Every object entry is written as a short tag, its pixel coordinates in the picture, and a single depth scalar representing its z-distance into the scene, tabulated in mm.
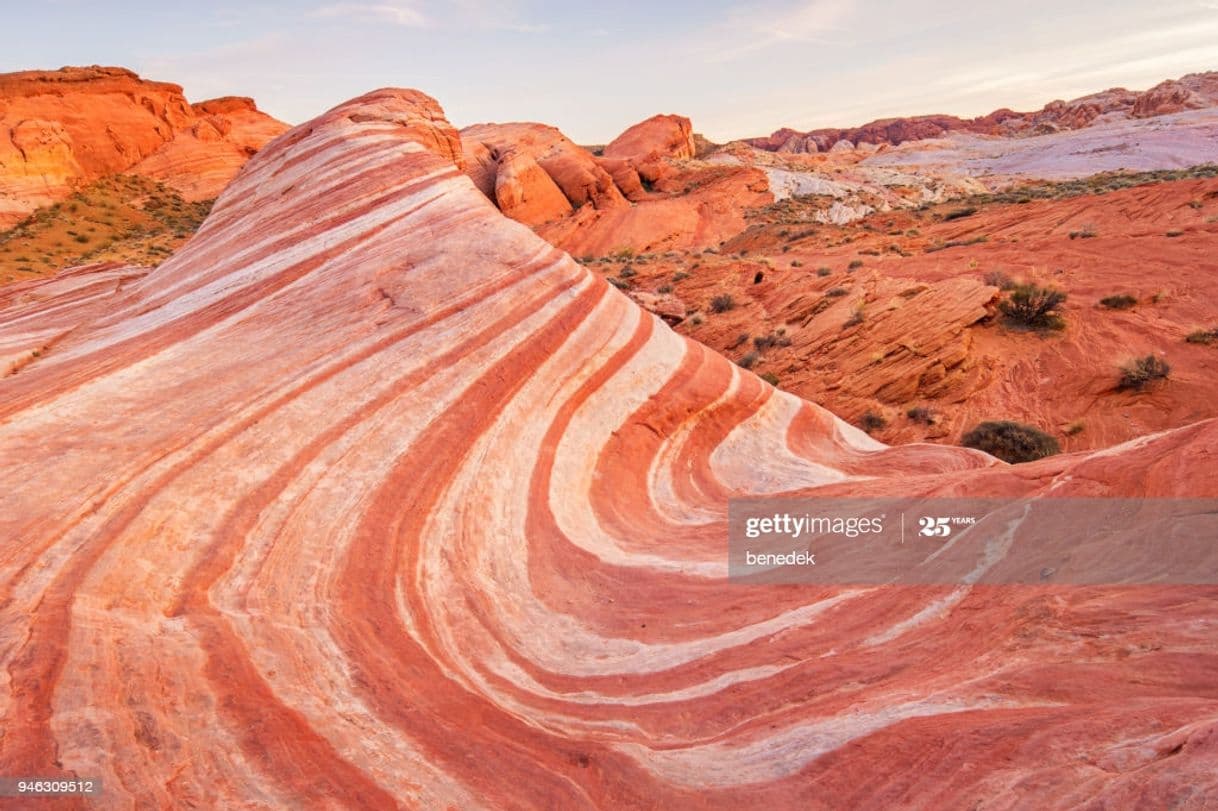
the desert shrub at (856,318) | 16266
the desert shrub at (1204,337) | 13477
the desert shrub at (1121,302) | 15672
